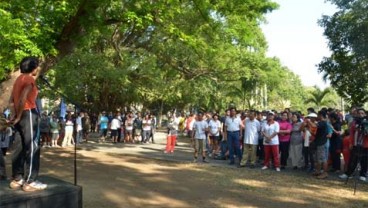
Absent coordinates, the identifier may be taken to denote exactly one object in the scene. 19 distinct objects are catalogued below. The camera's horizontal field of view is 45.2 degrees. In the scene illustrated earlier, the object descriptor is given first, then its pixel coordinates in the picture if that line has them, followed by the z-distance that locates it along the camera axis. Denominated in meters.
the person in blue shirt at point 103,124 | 22.72
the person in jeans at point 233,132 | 14.12
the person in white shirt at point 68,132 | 20.08
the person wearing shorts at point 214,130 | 15.54
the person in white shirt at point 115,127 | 21.98
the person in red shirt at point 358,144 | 10.40
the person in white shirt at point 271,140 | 12.99
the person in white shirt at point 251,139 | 13.44
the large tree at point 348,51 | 15.82
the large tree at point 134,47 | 10.64
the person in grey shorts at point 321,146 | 11.45
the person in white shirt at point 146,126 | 22.23
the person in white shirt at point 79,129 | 21.00
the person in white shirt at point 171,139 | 17.53
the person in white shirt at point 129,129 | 22.23
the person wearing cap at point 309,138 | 12.03
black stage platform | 5.21
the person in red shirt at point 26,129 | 5.59
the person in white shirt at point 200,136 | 14.72
